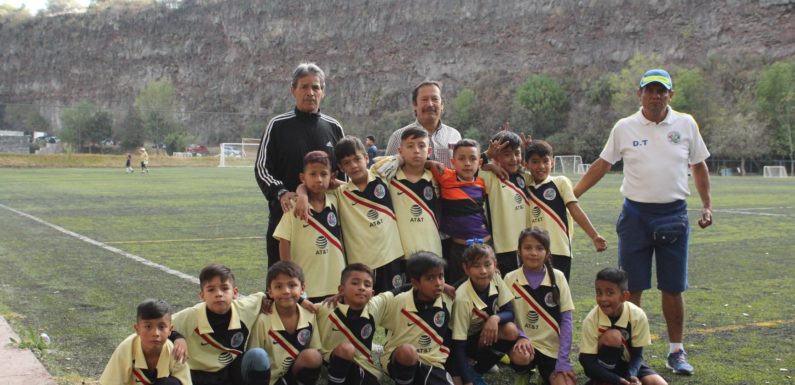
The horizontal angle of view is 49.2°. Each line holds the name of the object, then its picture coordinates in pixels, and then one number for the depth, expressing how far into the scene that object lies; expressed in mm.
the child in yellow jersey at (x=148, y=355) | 4113
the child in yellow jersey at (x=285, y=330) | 4562
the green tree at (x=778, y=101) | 50156
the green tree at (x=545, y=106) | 72562
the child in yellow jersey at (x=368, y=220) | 5113
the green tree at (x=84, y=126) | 99062
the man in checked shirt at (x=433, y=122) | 5441
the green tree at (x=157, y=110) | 98312
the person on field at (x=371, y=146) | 25119
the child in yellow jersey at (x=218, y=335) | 4453
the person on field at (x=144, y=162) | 44900
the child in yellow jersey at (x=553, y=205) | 5434
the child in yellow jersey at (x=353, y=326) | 4641
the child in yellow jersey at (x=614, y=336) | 4707
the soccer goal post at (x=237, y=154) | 62559
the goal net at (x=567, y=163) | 54753
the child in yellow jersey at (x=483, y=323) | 4805
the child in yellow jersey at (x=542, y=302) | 4938
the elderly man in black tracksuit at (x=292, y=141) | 5332
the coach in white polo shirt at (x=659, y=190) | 5367
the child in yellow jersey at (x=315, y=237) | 4996
